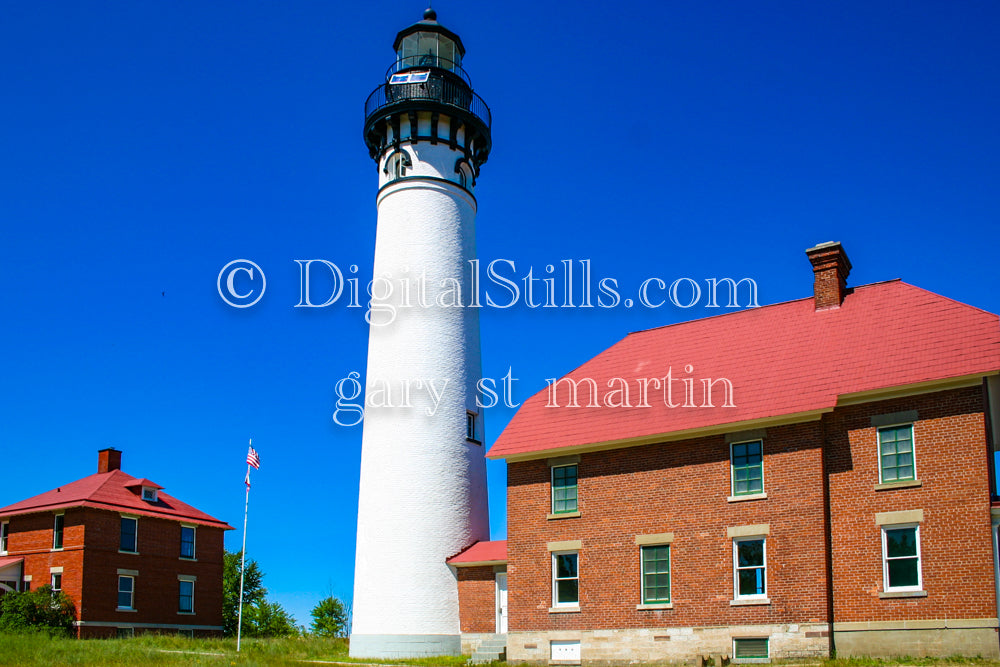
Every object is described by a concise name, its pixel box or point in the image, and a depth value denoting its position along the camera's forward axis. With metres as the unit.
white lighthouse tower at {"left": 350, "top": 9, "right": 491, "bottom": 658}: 29.16
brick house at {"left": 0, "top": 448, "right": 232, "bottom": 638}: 38.28
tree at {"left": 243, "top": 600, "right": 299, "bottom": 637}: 54.22
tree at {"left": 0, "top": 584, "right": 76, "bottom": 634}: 35.00
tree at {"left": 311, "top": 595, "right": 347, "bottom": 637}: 51.22
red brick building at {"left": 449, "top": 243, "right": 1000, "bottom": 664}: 21.36
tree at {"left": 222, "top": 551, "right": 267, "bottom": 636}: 54.77
